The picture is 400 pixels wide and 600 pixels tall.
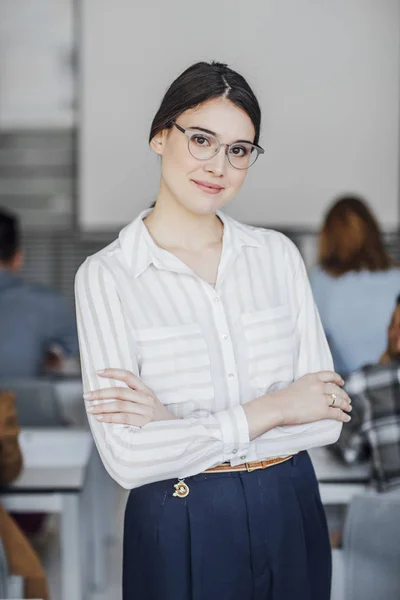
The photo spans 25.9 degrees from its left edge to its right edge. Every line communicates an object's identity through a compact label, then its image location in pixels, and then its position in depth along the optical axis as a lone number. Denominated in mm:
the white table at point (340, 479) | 2439
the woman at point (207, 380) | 1295
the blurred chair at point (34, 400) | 3596
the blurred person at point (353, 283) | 2879
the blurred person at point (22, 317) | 3779
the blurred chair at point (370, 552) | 2057
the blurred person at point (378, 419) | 2393
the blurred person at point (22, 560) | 2375
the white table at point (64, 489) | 2553
